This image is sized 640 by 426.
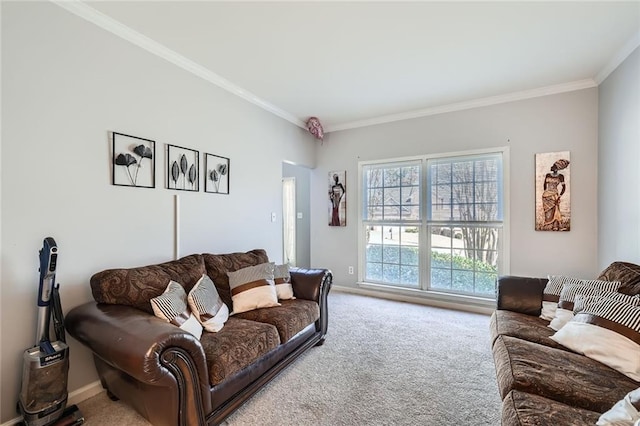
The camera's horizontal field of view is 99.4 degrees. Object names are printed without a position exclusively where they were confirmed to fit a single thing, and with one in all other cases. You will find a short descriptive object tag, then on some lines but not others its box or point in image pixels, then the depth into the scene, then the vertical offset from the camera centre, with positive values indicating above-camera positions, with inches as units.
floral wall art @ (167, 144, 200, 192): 96.0 +15.0
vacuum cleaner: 58.4 -35.5
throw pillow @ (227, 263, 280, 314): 89.7 -27.2
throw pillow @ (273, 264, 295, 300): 101.1 -27.7
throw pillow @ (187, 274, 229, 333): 74.2 -27.4
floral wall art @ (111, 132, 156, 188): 81.2 +15.1
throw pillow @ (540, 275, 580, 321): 82.0 -26.9
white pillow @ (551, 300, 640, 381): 56.3 -28.4
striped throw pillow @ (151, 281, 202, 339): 67.0 -25.4
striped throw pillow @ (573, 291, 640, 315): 64.8 -22.2
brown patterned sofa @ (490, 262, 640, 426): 43.2 -32.6
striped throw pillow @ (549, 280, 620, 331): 74.5 -23.9
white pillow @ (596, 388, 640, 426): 37.9 -29.4
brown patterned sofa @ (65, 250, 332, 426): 52.1 -32.9
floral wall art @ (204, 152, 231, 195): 108.9 +14.8
